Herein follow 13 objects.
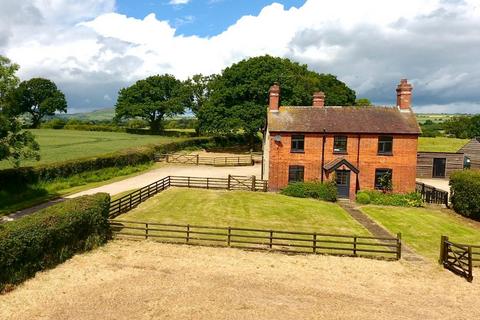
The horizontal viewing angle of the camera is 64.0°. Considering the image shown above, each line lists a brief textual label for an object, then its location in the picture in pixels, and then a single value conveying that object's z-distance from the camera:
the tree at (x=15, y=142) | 25.03
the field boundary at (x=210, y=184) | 34.75
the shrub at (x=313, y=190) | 34.50
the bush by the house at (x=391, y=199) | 34.25
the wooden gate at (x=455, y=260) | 18.17
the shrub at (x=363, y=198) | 34.69
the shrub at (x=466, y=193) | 30.50
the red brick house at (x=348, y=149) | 35.72
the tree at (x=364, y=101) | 116.24
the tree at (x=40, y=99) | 103.50
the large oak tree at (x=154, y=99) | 88.88
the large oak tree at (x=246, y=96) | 63.81
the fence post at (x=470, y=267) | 17.94
